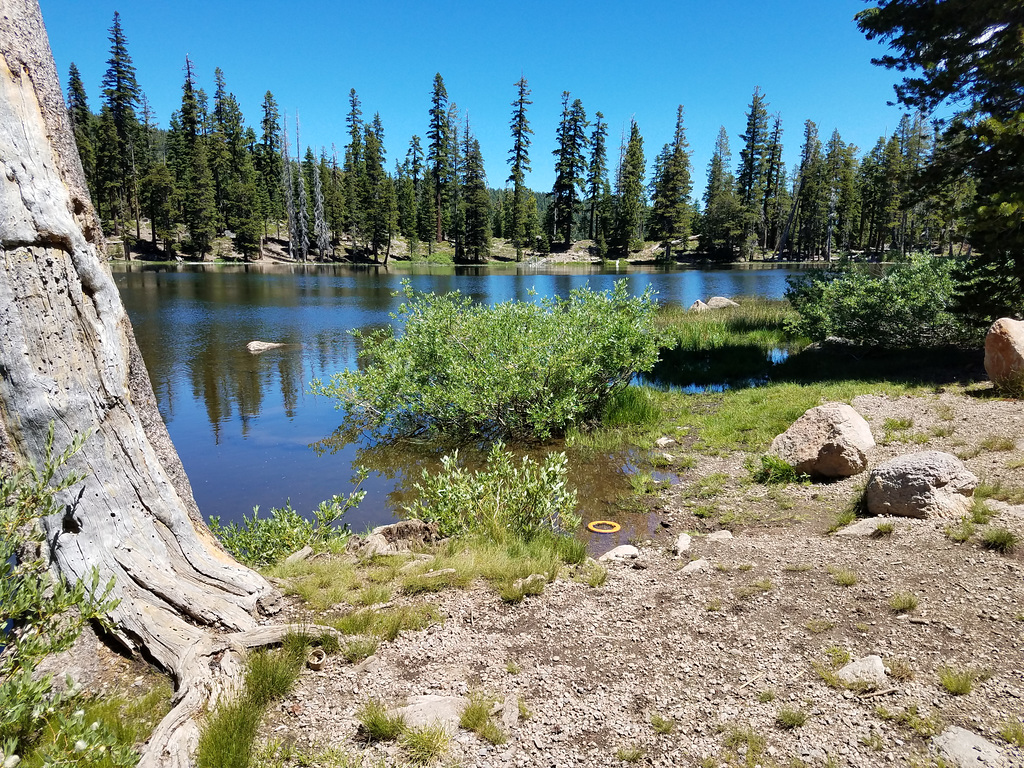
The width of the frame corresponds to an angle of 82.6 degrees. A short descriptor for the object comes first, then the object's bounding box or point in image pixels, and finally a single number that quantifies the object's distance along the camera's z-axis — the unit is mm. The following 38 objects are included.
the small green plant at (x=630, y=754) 3010
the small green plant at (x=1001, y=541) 4754
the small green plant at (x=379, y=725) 3074
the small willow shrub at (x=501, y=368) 10125
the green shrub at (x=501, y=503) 6156
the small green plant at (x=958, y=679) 3246
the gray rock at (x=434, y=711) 3193
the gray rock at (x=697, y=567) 5344
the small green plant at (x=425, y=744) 2941
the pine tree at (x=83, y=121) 55344
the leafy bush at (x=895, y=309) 13266
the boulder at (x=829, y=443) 7445
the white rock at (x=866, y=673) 3418
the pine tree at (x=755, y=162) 77625
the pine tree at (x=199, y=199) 57094
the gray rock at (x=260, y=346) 19241
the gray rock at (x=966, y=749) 2785
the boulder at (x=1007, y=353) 9344
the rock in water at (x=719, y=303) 26314
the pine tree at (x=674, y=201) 73375
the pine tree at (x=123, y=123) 57406
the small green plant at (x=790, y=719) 3170
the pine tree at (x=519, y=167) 72688
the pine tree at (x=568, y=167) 74188
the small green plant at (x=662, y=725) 3209
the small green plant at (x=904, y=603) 4141
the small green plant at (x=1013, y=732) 2873
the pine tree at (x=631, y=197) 71188
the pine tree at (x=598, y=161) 77312
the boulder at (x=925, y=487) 5621
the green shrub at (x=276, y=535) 5887
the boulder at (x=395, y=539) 5691
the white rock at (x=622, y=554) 5992
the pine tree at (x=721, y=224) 68312
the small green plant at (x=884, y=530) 5525
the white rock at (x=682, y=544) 6018
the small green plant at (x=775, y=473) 7812
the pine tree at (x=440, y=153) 74062
